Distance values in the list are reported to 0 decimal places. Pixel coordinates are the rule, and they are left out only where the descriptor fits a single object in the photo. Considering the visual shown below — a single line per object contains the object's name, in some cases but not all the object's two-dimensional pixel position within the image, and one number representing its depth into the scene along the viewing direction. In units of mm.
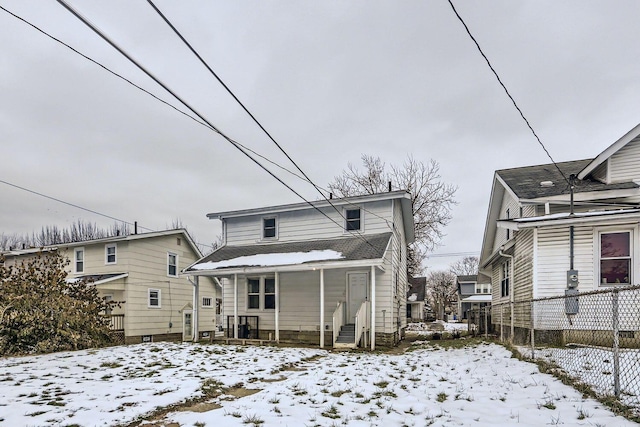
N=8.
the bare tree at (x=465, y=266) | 74500
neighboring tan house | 17922
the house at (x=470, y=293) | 43312
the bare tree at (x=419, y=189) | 28016
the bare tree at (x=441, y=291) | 59009
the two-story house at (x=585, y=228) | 10414
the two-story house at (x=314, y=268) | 13664
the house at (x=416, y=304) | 47312
